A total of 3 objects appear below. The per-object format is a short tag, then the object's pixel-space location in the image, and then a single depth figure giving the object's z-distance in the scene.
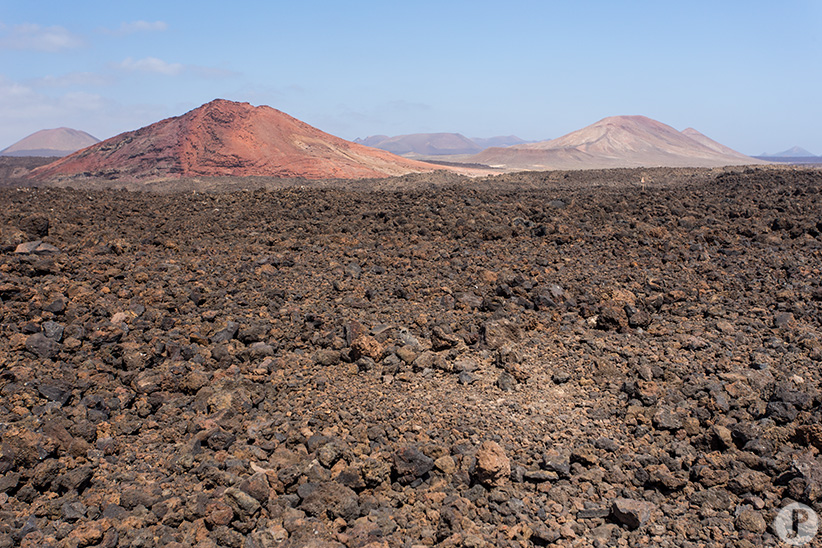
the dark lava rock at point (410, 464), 3.53
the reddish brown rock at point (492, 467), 3.48
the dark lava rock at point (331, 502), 3.27
